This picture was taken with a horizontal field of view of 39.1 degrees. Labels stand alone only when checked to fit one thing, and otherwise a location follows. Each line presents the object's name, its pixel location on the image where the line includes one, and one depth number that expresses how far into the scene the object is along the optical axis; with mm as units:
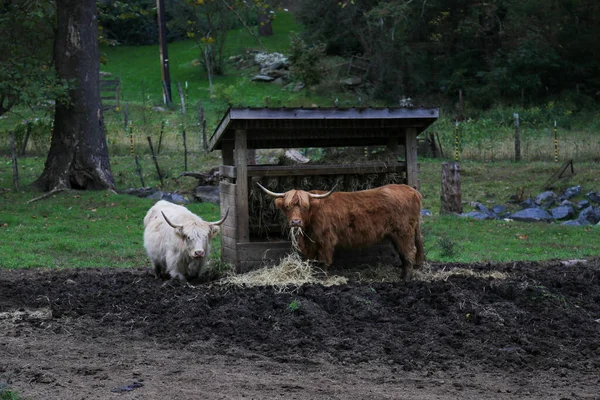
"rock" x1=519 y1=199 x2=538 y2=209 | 19859
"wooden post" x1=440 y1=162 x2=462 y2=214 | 18625
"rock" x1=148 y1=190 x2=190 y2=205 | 19308
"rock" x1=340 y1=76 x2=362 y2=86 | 42947
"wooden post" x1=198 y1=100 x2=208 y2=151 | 25947
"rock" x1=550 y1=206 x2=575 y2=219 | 18969
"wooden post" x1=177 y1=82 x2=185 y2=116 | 37719
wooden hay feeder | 11219
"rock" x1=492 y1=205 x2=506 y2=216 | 19688
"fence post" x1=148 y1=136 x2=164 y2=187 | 21381
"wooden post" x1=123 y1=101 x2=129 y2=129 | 31495
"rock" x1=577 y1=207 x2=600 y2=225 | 18547
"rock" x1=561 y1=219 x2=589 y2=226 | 17969
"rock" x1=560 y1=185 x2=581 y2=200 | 20609
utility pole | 36188
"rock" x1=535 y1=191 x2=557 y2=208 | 20031
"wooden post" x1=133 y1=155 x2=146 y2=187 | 21212
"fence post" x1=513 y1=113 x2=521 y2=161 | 25750
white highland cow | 10875
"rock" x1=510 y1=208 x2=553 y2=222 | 18520
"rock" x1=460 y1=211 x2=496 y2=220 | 18594
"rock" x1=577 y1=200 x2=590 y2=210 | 19797
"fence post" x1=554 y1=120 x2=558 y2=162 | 24953
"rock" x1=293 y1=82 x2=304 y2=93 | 42969
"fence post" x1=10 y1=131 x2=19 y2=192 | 20312
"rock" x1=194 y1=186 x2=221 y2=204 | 19578
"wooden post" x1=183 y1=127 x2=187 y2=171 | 22511
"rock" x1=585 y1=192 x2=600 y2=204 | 20016
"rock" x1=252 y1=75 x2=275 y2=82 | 45844
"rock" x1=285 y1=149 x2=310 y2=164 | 20789
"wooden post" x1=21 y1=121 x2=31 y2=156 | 26731
